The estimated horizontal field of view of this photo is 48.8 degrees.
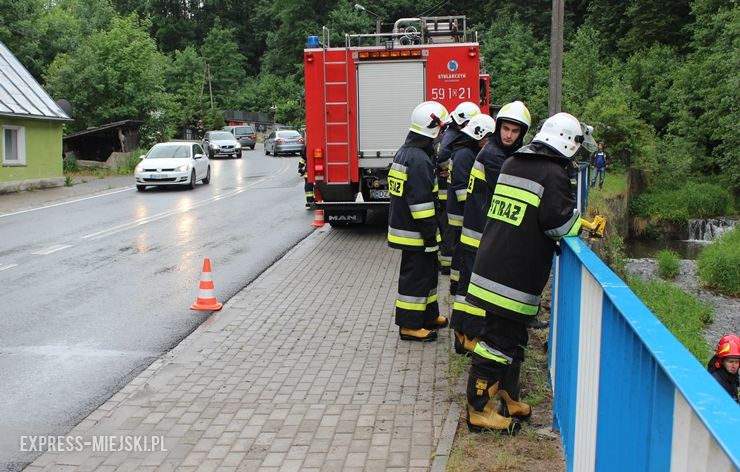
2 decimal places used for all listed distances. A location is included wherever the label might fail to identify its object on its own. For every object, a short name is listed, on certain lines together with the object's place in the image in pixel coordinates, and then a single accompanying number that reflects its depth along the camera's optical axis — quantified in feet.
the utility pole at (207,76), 266.53
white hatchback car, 82.99
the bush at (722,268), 62.13
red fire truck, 46.01
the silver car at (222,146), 147.64
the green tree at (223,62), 290.35
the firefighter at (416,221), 23.07
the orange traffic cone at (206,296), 29.63
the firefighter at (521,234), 14.58
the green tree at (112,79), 120.16
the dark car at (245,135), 187.32
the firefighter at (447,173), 25.82
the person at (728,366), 21.53
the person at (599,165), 79.41
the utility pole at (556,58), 45.88
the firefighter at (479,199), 18.31
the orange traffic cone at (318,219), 54.90
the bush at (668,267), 66.90
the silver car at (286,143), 152.56
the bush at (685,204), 94.02
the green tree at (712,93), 91.09
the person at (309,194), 50.37
